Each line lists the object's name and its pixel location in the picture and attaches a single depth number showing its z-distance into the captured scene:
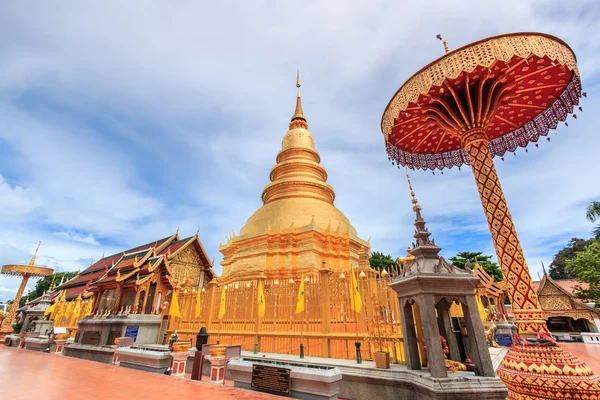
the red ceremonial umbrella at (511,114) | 4.41
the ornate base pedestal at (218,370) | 6.38
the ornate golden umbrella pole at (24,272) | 27.42
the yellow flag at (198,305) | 10.06
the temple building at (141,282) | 11.76
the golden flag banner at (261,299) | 7.96
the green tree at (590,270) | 16.88
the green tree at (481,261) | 25.52
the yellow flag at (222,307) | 9.03
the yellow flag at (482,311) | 10.92
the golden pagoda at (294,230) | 16.23
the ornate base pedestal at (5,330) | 20.08
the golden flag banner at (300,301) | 7.16
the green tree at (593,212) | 23.05
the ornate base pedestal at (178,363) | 7.30
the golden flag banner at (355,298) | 6.19
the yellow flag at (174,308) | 10.69
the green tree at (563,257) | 32.03
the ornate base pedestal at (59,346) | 13.04
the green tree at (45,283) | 41.72
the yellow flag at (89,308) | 13.84
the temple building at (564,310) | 19.33
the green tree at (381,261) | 27.27
